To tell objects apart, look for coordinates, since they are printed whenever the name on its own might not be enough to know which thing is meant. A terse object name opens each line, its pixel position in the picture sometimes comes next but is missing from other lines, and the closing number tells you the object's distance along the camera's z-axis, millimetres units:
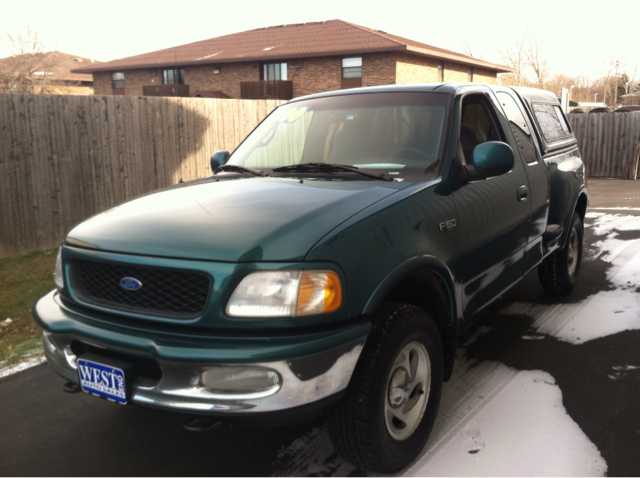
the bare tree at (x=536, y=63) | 41050
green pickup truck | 2463
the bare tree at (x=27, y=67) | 33375
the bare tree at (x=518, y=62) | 41531
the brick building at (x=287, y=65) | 30312
